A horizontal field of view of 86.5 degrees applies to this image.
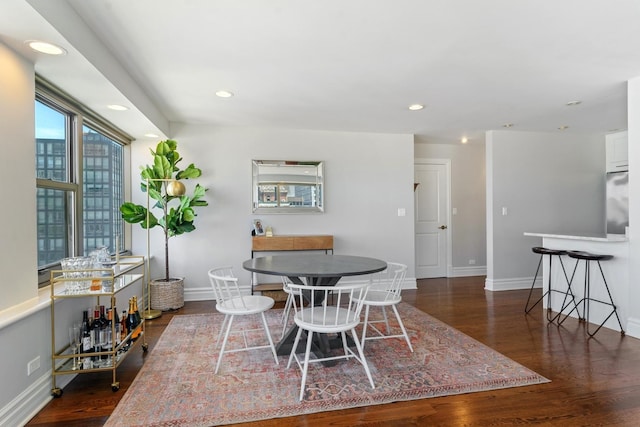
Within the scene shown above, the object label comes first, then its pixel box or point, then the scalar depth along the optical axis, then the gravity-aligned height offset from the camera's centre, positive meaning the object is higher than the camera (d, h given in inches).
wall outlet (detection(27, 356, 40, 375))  78.4 -35.0
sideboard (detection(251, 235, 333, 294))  173.6 -16.2
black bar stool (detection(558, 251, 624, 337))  129.0 -31.1
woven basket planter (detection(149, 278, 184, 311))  158.6 -37.8
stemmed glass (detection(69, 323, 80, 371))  92.3 -34.0
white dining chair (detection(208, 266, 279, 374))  99.2 -28.3
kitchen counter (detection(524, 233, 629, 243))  128.6 -11.3
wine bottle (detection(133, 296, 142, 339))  107.1 -34.4
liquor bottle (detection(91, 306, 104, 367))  91.0 -33.1
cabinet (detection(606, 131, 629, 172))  203.9 +35.1
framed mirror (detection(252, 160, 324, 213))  185.8 +14.9
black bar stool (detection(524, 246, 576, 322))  145.6 -36.0
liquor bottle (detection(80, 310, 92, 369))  89.0 -34.3
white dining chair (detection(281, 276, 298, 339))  121.1 -34.9
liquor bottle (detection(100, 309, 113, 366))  91.7 -34.2
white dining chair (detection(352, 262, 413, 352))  107.2 -28.5
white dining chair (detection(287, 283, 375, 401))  85.3 -28.6
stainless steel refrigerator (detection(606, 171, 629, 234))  193.8 +4.1
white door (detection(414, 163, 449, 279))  235.9 -6.1
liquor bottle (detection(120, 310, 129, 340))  98.0 -32.7
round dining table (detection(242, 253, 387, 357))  95.7 -16.9
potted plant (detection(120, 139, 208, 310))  154.1 +4.3
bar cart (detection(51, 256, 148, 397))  85.4 -29.6
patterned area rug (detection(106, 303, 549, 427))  78.5 -45.3
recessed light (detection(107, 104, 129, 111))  118.8 +38.4
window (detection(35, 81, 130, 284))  101.0 +12.7
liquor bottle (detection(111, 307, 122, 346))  92.4 -32.4
